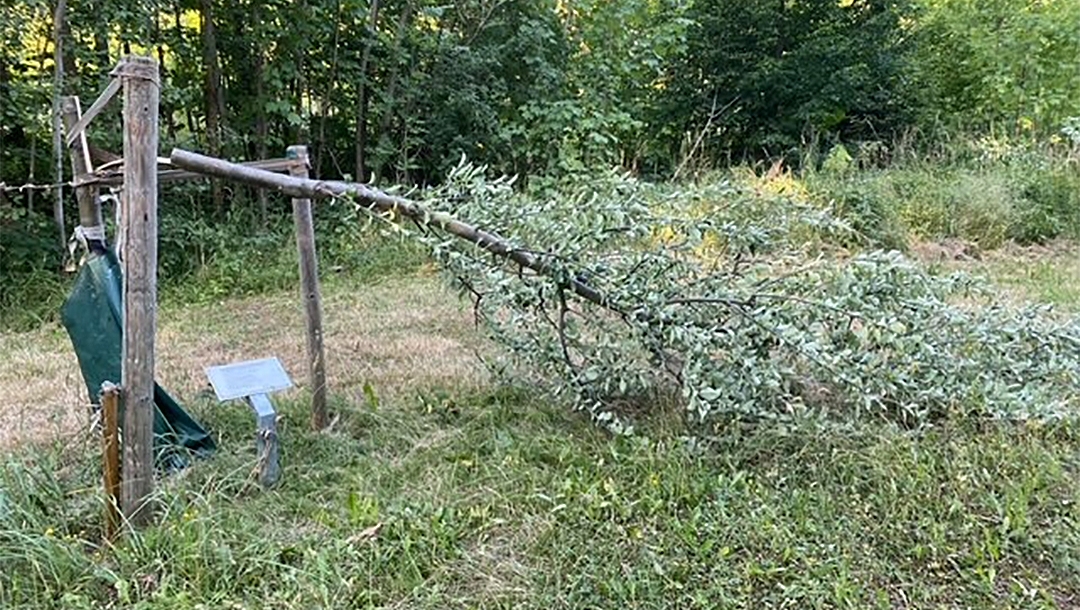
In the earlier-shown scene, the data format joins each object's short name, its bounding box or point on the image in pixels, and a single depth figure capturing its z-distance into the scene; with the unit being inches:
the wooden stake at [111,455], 67.9
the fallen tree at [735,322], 88.0
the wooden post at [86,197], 88.2
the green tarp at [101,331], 86.2
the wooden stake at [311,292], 96.5
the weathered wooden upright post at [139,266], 67.4
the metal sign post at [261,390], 83.4
